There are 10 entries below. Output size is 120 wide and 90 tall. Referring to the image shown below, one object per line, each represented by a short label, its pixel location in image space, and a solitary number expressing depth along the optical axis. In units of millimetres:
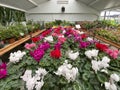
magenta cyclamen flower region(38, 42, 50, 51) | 1468
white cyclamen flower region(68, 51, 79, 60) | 1228
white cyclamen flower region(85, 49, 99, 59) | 1226
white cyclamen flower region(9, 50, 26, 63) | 1277
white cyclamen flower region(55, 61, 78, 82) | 982
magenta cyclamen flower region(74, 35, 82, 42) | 1843
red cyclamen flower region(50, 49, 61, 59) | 1211
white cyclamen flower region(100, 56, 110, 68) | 1093
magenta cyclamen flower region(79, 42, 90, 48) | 1524
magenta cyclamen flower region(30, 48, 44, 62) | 1253
